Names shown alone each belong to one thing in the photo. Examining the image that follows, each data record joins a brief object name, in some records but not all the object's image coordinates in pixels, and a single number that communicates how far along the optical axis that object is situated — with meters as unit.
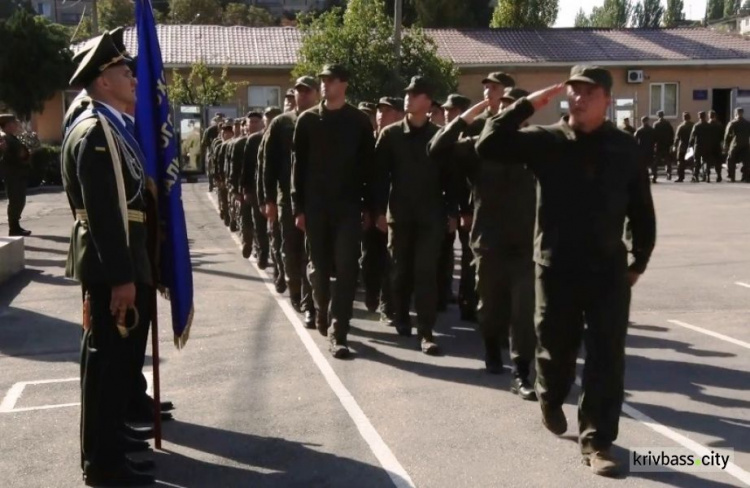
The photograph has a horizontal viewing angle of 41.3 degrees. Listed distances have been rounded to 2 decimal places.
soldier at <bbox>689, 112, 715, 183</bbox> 28.16
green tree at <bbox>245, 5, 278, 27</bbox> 76.62
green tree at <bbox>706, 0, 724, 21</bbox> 124.94
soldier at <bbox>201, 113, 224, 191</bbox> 25.05
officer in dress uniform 5.07
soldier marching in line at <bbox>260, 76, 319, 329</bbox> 9.50
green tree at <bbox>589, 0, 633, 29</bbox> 108.06
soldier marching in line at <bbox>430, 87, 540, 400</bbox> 6.90
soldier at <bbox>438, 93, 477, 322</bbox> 8.73
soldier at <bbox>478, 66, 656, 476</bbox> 5.38
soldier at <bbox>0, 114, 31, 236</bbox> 17.44
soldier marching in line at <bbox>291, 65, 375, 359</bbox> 8.30
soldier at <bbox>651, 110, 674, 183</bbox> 29.25
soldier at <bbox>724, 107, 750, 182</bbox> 28.00
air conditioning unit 42.28
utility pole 31.14
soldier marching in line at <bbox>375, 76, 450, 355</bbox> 8.30
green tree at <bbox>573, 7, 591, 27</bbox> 123.53
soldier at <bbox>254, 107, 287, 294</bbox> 10.97
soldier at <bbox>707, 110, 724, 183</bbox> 28.33
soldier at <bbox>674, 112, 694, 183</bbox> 29.38
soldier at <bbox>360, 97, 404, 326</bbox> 9.98
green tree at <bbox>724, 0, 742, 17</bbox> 120.69
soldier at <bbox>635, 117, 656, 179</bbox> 27.12
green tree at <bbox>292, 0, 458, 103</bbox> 31.69
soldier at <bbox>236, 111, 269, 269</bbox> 12.92
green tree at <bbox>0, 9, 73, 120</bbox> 38.28
